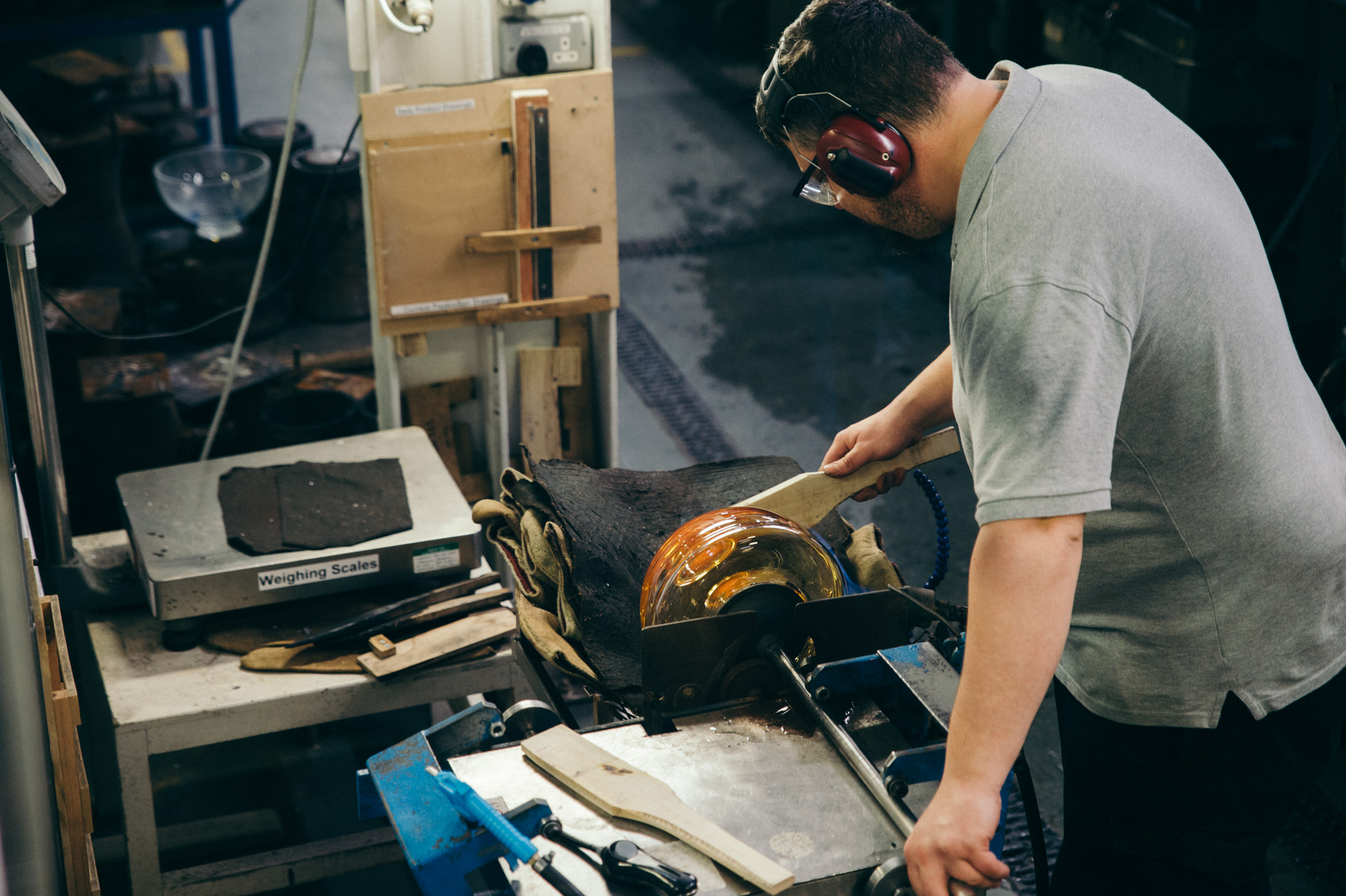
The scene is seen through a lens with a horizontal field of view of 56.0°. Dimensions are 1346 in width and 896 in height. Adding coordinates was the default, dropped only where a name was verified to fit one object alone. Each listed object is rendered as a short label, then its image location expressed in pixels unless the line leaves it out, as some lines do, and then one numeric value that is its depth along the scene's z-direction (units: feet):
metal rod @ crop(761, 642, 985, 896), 4.31
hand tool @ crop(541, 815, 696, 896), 4.03
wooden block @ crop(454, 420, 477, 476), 10.19
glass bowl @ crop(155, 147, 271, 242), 13.48
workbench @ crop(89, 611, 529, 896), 6.63
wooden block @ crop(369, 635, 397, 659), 7.03
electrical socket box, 8.72
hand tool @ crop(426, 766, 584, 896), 4.08
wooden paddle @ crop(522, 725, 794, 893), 4.10
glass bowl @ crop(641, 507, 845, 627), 5.27
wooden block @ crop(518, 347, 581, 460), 9.70
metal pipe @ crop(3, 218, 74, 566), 6.89
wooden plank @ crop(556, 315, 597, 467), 9.84
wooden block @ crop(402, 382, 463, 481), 9.78
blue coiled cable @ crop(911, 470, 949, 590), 6.25
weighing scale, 7.03
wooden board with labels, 8.50
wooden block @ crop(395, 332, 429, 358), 9.09
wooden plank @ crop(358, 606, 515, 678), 6.98
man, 3.91
